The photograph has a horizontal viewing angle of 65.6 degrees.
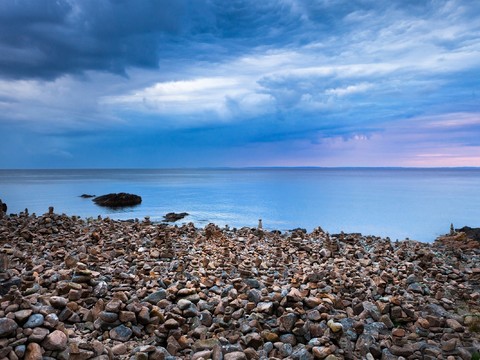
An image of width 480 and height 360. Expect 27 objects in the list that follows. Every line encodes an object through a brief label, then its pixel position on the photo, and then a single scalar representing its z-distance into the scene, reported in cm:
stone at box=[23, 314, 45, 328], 409
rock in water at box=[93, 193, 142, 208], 3538
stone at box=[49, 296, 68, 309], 493
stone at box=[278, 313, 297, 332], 488
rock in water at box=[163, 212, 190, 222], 2398
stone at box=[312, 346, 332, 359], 437
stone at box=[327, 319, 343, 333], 473
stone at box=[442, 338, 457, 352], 473
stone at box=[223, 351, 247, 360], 416
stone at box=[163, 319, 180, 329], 471
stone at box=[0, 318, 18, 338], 387
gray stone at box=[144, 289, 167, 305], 539
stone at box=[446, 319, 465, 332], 518
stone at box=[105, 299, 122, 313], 489
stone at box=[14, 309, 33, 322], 410
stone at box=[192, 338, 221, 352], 442
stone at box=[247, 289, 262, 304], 558
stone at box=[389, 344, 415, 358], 463
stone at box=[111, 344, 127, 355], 431
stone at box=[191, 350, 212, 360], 421
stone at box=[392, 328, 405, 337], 500
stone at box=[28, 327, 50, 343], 391
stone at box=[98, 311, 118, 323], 480
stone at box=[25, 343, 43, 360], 375
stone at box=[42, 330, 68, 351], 392
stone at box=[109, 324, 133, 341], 459
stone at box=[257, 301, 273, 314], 524
